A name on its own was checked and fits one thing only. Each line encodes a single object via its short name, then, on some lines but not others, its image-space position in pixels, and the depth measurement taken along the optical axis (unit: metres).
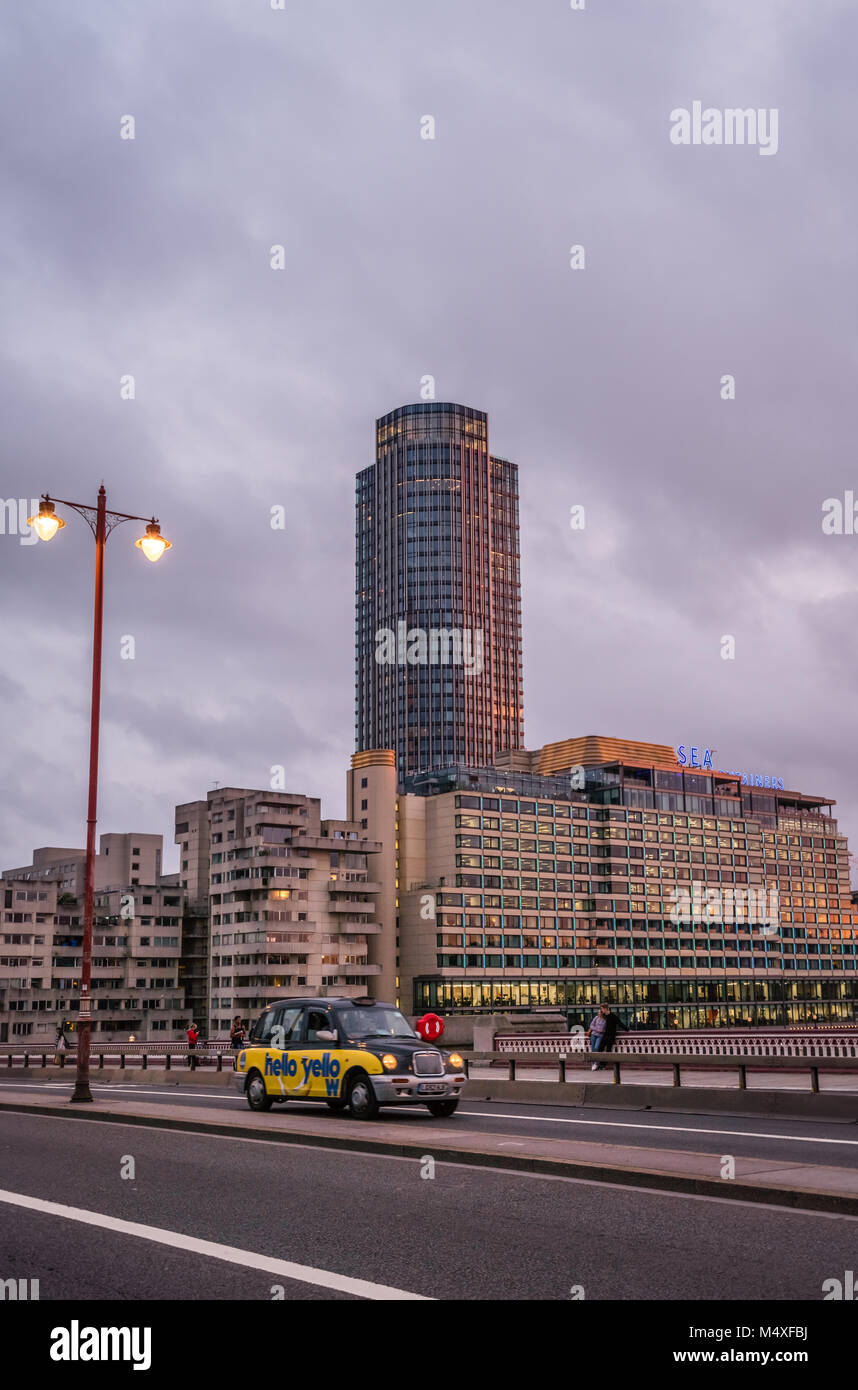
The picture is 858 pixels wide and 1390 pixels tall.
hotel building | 143.62
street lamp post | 22.59
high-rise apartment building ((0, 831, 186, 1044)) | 123.62
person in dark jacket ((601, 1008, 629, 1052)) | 34.72
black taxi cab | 19.16
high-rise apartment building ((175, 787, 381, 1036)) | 125.12
